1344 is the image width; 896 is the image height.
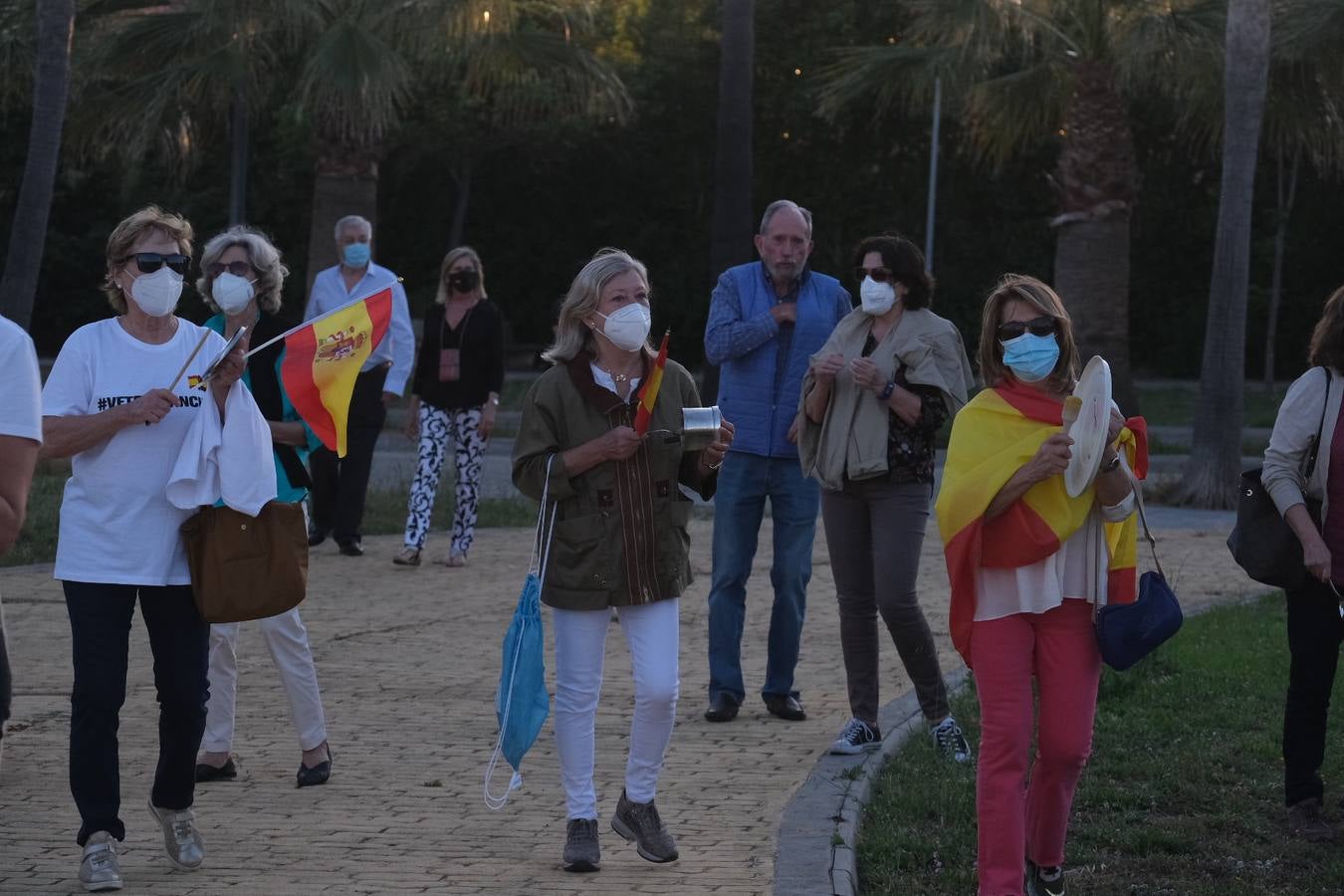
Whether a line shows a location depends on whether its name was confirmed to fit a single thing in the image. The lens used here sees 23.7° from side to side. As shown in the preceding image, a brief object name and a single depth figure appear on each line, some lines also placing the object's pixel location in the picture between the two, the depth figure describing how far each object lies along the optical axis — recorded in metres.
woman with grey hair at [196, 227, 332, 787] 10.59
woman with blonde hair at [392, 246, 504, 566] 19.40
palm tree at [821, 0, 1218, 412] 29.93
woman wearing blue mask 8.13
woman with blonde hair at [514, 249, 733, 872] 9.12
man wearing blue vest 12.32
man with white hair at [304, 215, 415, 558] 19.26
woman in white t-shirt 8.56
